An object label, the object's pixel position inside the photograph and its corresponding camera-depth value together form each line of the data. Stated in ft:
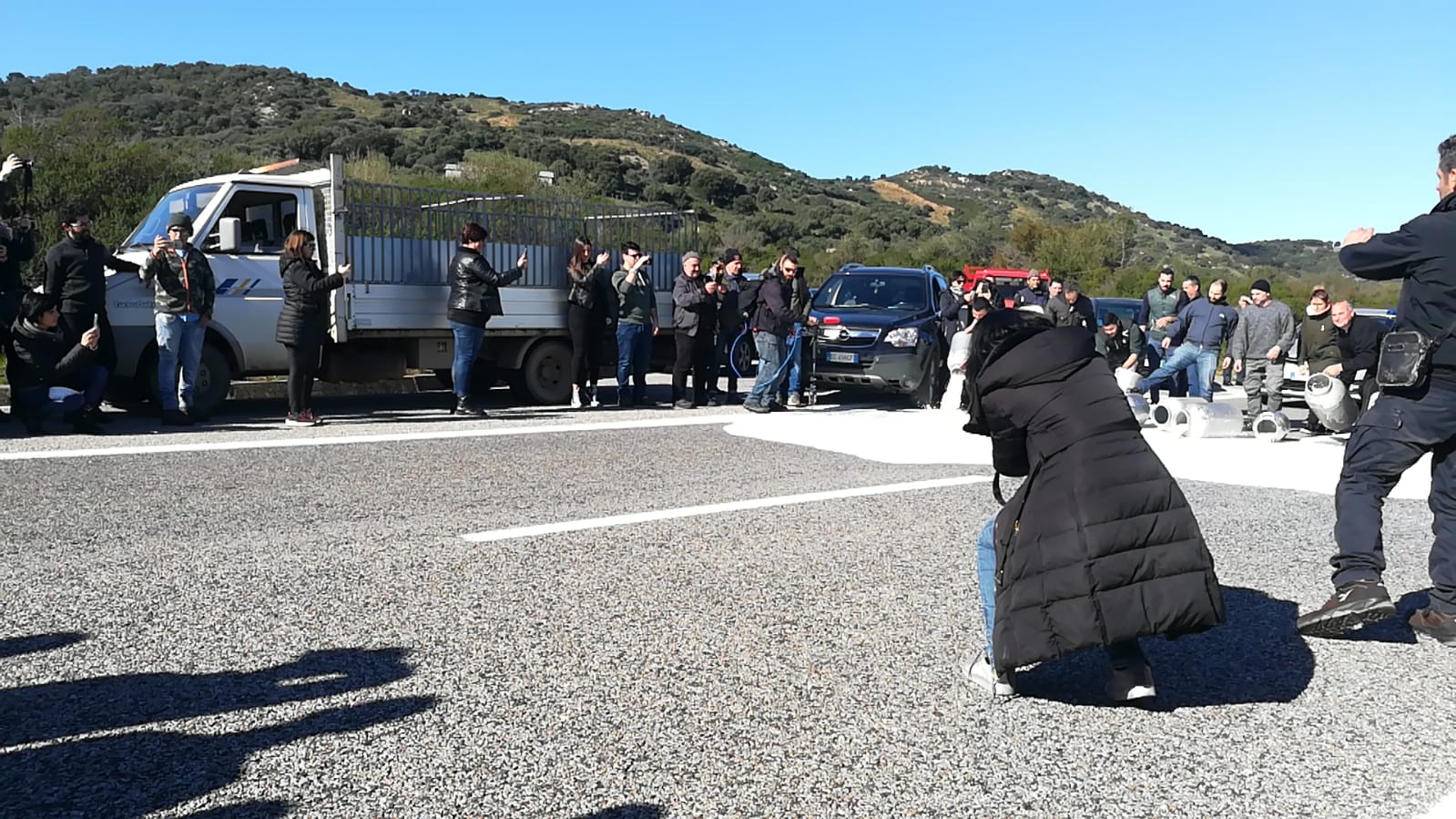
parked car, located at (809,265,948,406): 46.96
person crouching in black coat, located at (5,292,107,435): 31.53
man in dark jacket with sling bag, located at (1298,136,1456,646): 15.55
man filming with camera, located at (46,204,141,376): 32.45
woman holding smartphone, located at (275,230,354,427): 34.71
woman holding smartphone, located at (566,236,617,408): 42.45
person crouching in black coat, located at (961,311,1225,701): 12.15
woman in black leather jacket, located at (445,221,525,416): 38.29
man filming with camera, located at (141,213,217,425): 33.86
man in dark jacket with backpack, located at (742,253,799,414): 44.14
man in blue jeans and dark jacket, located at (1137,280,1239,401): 45.34
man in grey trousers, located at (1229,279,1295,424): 44.91
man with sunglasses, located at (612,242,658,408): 43.11
